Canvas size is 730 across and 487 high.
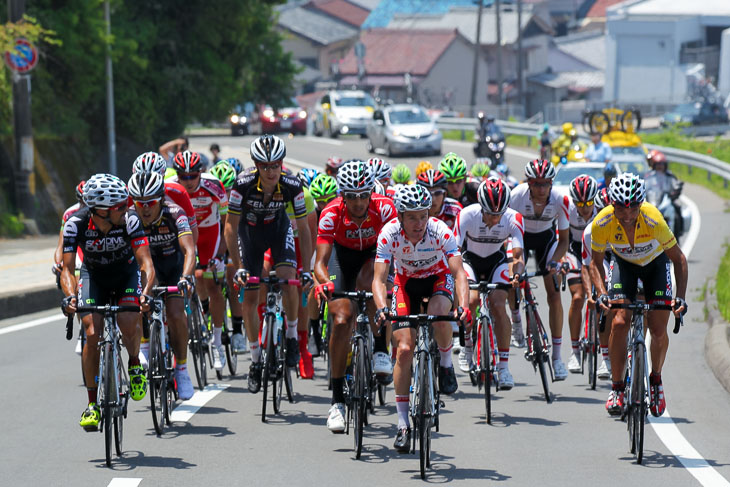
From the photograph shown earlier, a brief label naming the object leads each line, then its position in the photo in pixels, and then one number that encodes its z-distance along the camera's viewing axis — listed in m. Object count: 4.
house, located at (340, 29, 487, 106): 95.88
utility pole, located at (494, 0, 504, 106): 68.50
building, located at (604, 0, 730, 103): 84.75
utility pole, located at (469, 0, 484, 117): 72.88
